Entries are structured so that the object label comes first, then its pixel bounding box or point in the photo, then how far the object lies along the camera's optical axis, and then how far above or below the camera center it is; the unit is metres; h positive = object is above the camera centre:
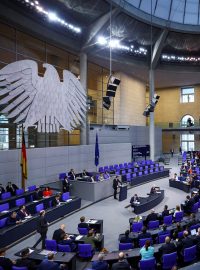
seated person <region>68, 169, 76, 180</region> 12.96 -2.11
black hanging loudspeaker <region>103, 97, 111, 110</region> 13.49 +2.31
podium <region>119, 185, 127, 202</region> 12.08 -2.94
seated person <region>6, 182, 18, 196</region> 10.21 -2.25
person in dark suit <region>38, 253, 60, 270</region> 4.65 -2.65
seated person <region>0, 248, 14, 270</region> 4.94 -2.75
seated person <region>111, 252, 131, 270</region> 4.75 -2.71
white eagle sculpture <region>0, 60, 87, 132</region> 11.82 +2.61
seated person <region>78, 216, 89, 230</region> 7.24 -2.79
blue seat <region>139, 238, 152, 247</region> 6.23 -2.88
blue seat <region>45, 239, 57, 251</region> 6.04 -2.87
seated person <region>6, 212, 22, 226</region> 7.42 -2.70
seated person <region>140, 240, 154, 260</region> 5.39 -2.76
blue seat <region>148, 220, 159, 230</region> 7.54 -2.91
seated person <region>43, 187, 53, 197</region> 10.26 -2.43
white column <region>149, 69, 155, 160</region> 22.12 +1.97
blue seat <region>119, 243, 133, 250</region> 6.06 -2.92
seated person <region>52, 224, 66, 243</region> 6.45 -2.76
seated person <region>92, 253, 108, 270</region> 4.89 -2.78
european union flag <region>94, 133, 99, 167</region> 14.85 -0.96
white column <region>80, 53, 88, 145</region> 16.65 +4.74
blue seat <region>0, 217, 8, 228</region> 7.29 -2.71
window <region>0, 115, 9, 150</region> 12.15 +0.31
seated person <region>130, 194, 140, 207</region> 10.37 -2.85
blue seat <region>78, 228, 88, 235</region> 7.06 -2.92
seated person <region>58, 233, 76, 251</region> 6.15 -2.85
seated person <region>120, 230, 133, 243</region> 6.42 -2.90
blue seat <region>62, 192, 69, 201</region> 10.12 -2.59
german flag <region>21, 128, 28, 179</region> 10.22 -1.10
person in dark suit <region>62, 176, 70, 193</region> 11.77 -2.40
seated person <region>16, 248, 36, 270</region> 4.99 -2.78
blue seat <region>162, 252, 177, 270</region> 5.30 -2.94
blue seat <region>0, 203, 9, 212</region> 8.49 -2.55
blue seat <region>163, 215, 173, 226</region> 7.94 -2.92
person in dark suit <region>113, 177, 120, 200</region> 12.39 -2.55
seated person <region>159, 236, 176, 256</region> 5.56 -2.75
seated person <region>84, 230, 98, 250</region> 6.26 -2.85
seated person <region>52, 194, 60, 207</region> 9.46 -2.64
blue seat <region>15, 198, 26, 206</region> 9.06 -2.52
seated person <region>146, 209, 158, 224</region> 8.02 -2.83
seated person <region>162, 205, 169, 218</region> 8.35 -2.79
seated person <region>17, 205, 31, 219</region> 7.98 -2.63
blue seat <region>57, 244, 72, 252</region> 5.82 -2.85
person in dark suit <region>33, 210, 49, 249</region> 7.06 -2.74
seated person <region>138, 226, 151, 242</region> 6.45 -2.81
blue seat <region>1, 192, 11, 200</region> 9.59 -2.41
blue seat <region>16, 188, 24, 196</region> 10.27 -2.40
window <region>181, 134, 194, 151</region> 29.91 -0.43
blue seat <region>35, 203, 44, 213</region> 8.68 -2.66
